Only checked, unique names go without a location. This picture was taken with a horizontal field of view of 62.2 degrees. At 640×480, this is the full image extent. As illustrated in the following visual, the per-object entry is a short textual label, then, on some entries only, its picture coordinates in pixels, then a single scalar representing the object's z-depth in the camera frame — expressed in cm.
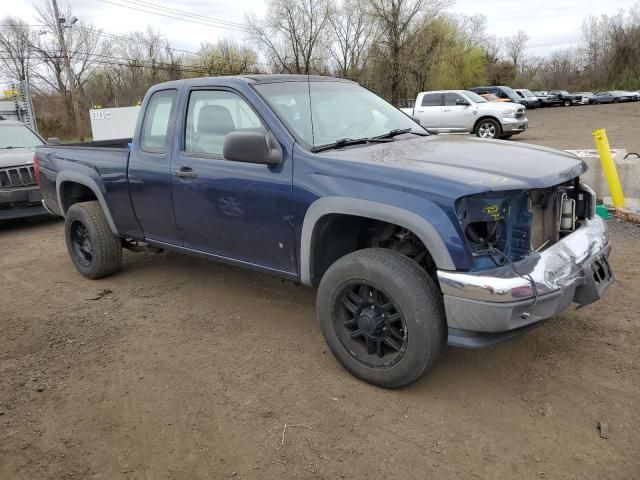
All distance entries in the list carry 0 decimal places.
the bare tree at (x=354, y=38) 3997
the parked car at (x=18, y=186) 771
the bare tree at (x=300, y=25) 3525
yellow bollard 644
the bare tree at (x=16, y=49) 4644
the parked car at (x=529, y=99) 4162
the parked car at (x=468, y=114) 1629
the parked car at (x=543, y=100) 4553
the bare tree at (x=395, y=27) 3859
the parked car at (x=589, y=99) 4757
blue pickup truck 277
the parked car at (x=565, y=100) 4681
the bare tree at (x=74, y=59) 4531
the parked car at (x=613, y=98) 4822
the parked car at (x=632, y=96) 4866
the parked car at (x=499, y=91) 3150
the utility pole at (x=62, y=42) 2711
